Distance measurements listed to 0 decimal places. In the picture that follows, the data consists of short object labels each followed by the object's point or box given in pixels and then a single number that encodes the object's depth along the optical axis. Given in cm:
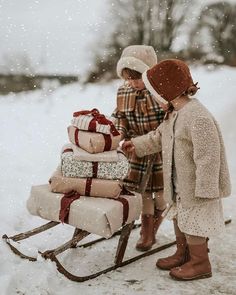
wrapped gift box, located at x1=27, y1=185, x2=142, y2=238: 357
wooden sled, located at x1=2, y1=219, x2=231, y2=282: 369
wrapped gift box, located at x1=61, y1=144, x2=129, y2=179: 382
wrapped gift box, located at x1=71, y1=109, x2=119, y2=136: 384
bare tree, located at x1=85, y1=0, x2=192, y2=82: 1802
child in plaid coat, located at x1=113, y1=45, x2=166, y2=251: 455
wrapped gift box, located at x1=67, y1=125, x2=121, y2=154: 381
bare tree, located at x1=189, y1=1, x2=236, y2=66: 1869
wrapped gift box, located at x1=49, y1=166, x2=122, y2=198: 382
